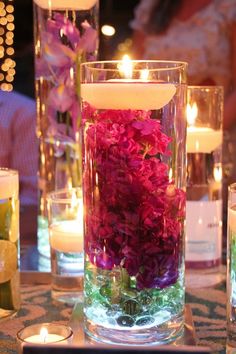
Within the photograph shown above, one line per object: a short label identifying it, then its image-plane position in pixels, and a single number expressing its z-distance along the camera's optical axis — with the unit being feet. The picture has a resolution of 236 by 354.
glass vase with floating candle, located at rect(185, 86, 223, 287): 3.74
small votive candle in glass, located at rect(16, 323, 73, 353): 2.92
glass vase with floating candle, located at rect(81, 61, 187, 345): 2.92
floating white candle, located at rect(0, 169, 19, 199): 3.27
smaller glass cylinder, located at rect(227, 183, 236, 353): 2.98
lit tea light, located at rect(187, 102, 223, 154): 3.73
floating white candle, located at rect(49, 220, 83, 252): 3.50
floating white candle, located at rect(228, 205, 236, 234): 2.96
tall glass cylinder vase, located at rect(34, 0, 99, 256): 3.73
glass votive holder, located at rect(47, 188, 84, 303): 3.50
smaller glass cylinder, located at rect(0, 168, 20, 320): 3.29
